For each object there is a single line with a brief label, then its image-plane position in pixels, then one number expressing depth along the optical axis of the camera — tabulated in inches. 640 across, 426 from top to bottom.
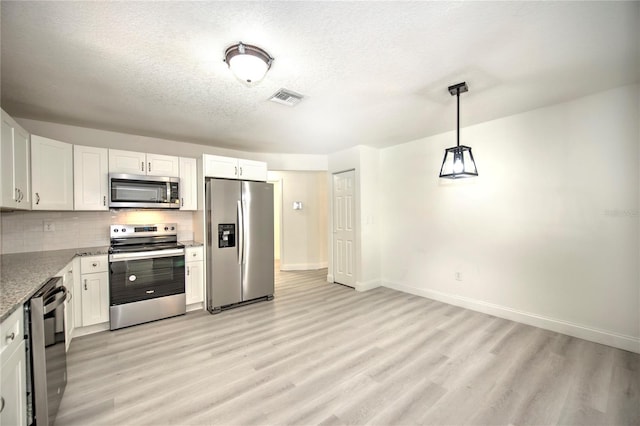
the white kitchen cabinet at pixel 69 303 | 97.0
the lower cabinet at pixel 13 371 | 48.0
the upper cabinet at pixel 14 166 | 83.5
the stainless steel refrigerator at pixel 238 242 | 145.7
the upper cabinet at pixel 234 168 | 148.0
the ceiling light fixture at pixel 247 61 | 72.2
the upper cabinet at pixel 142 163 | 132.7
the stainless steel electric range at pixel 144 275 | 123.0
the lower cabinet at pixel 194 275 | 143.9
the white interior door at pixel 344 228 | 189.9
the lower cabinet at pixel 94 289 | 116.3
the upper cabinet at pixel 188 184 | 151.3
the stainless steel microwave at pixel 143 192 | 131.3
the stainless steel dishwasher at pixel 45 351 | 59.0
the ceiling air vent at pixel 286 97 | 100.9
